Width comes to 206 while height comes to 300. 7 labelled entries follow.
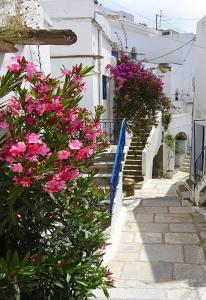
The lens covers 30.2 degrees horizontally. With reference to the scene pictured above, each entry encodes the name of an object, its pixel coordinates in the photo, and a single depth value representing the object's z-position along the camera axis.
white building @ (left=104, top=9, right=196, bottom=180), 23.98
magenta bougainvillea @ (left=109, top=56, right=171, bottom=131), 15.69
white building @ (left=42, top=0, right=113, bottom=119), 12.02
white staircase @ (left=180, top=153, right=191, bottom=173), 22.77
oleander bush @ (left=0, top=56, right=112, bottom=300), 2.95
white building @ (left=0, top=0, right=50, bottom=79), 5.46
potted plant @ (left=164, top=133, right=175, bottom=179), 21.52
